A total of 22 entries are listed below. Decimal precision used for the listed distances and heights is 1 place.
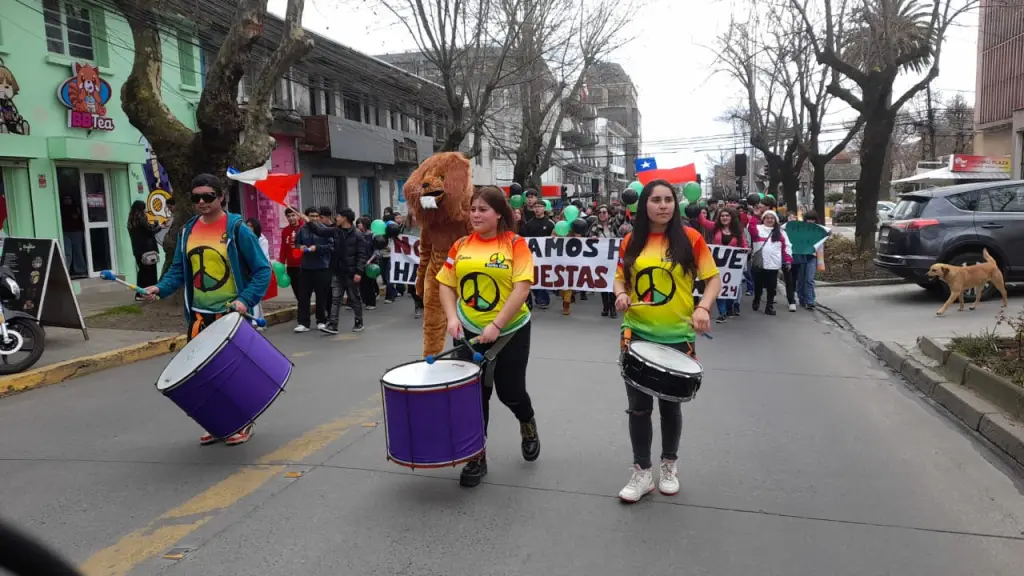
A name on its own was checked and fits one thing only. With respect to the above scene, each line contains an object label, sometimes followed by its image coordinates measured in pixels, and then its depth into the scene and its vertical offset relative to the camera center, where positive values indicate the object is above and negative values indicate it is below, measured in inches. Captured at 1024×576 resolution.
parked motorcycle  276.1 -39.6
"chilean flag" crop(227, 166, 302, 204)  265.6 +13.0
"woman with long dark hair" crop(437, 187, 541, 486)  161.0 -17.0
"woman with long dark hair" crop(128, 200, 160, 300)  493.4 -7.8
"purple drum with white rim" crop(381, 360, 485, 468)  145.9 -38.5
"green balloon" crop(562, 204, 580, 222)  488.7 -2.7
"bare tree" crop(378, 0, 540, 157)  680.4 +154.3
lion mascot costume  201.0 +0.1
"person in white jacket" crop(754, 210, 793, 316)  431.2 -28.3
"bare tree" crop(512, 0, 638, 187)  819.4 +168.7
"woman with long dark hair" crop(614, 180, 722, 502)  154.1 -17.3
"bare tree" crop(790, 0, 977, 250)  582.6 +111.8
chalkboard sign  317.4 -22.5
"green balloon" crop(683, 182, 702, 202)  497.4 +8.2
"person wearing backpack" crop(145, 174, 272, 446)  197.0 -10.9
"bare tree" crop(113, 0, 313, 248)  391.9 +61.9
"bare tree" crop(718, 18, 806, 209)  843.4 +118.9
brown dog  386.9 -40.6
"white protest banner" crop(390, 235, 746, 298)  432.5 -30.8
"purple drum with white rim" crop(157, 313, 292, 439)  169.6 -35.0
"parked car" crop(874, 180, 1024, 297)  427.8 -19.1
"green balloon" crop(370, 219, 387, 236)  452.8 -7.3
